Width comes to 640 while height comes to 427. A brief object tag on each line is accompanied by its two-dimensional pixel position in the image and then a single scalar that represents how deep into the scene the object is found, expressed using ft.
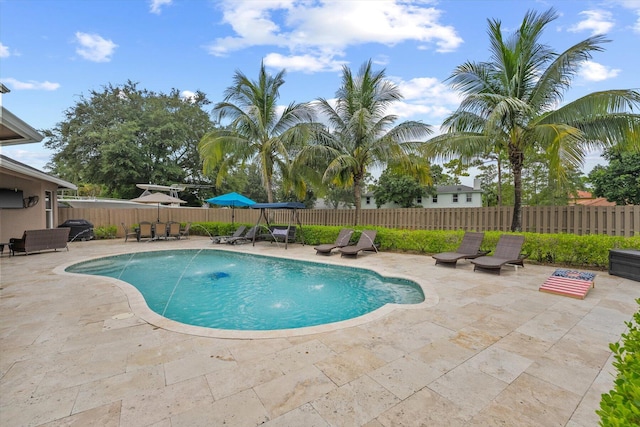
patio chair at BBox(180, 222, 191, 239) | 50.37
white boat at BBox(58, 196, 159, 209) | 58.06
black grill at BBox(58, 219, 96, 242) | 46.21
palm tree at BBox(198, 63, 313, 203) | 45.65
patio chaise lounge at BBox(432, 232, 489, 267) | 25.97
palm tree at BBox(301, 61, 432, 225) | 37.93
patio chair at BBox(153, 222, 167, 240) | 47.47
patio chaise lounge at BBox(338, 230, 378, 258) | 31.87
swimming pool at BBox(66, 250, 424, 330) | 16.72
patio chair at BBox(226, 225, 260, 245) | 44.15
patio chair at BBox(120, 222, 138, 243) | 46.30
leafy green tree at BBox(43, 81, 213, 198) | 70.38
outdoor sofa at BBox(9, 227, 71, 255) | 32.35
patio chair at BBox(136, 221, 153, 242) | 46.33
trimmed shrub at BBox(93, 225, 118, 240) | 49.24
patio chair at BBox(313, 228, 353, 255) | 33.42
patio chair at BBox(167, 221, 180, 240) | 49.01
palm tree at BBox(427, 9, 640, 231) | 24.16
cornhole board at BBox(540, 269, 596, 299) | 16.99
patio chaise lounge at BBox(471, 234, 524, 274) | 22.88
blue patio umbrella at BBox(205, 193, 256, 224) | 45.34
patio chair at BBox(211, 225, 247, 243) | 45.56
